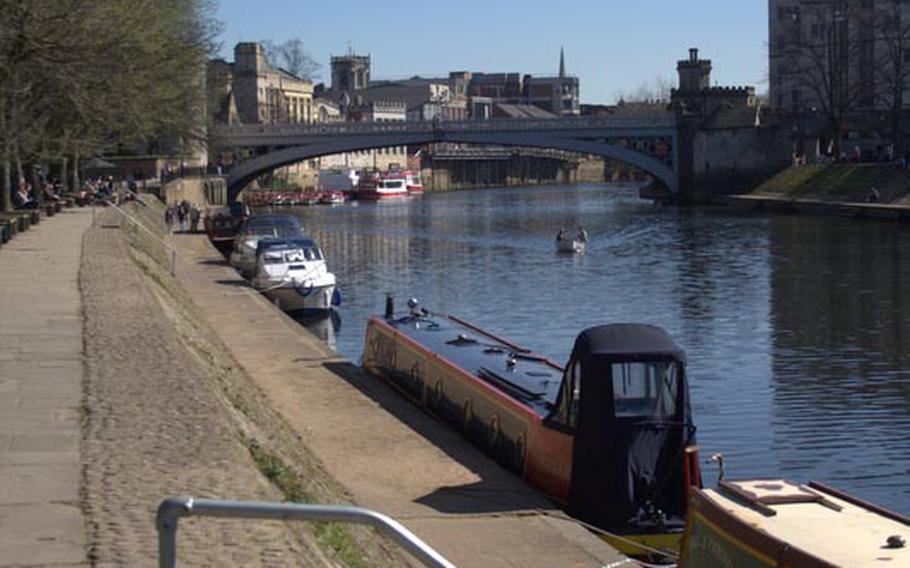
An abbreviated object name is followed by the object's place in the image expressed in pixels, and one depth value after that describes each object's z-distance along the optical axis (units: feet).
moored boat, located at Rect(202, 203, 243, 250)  225.35
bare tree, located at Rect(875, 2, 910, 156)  327.47
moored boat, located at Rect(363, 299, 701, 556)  57.52
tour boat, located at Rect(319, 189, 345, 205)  447.83
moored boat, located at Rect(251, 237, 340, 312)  147.43
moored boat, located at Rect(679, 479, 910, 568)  37.52
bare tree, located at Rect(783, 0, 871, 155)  353.10
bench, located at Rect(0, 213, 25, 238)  146.30
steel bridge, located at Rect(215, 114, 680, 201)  349.82
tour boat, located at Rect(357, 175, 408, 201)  480.23
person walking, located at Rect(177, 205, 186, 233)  268.27
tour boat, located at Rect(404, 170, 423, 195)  523.33
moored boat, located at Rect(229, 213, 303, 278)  175.94
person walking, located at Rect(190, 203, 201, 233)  256.11
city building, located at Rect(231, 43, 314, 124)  577.02
